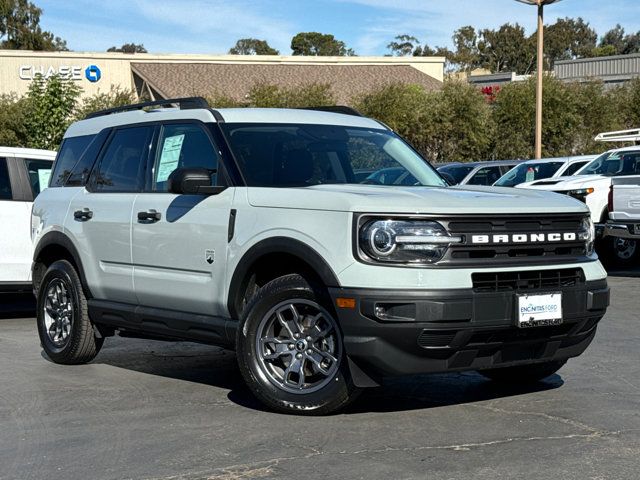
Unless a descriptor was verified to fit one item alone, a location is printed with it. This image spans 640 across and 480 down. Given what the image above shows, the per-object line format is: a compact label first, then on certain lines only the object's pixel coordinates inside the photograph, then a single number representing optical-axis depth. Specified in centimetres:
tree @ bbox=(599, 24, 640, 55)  11625
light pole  2930
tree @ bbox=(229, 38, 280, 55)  12344
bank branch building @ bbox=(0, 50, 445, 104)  5922
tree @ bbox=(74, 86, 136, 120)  4466
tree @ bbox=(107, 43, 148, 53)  12025
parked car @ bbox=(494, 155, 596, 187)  2130
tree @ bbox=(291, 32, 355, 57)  12012
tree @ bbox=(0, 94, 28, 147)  4681
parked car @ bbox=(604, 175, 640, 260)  1491
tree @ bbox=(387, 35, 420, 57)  10756
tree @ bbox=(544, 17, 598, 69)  10712
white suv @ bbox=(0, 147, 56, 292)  1111
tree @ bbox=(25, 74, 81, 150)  3534
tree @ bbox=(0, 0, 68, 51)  8506
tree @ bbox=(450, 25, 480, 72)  10414
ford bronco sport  589
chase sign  6009
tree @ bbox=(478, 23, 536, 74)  10312
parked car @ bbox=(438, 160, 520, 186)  2514
